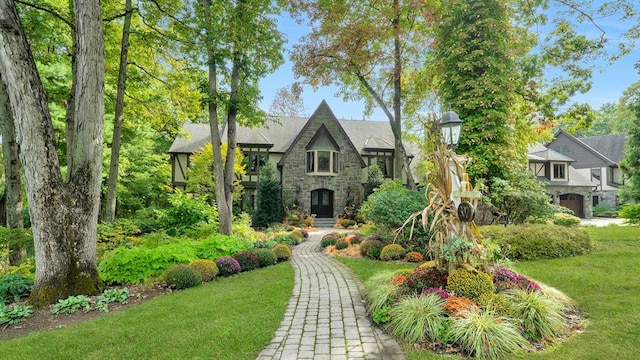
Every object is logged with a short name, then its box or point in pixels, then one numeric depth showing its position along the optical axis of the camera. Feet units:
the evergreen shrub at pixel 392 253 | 29.35
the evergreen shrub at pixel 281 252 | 32.01
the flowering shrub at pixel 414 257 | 28.40
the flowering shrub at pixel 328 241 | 40.06
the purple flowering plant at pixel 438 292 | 15.05
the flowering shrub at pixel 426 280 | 16.58
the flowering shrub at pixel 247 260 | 27.86
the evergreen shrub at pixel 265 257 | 29.32
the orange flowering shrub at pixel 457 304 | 13.93
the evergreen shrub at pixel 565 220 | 53.87
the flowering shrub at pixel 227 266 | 25.84
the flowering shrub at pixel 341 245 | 36.52
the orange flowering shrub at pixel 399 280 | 17.46
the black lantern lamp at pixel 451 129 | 19.66
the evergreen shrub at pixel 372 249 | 31.07
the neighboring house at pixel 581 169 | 88.43
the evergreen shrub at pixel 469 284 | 14.90
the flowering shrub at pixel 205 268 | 23.63
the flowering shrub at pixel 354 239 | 37.83
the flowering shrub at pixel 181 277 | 21.74
